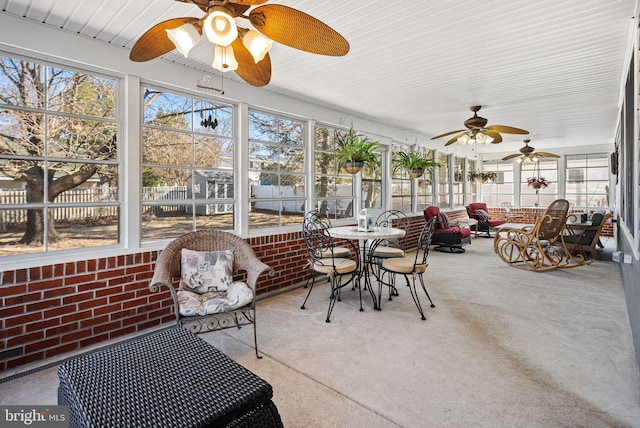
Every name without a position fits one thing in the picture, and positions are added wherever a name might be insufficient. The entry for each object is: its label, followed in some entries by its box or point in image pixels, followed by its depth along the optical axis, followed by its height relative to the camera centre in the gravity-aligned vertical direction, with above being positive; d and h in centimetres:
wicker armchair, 261 -46
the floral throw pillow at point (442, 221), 677 -35
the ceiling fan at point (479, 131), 459 +101
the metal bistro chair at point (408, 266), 328 -62
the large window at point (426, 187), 739 +37
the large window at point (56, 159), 243 +35
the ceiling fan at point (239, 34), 143 +80
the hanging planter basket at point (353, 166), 448 +51
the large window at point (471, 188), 979 +49
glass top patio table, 343 -32
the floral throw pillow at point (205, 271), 272 -56
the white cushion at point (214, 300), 237 -71
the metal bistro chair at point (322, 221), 389 -24
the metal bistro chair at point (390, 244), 386 -56
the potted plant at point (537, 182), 890 +57
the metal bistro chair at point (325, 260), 333 -61
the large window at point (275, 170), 401 +43
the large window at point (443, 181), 818 +57
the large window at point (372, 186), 576 +31
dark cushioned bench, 123 -75
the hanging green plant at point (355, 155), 448 +66
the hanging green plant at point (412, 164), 600 +72
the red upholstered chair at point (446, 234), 654 -60
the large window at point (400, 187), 647 +34
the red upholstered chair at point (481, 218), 868 -37
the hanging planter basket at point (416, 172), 606 +57
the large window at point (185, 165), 313 +39
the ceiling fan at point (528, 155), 736 +109
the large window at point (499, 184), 1027 +60
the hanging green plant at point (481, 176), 925 +76
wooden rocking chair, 515 -53
